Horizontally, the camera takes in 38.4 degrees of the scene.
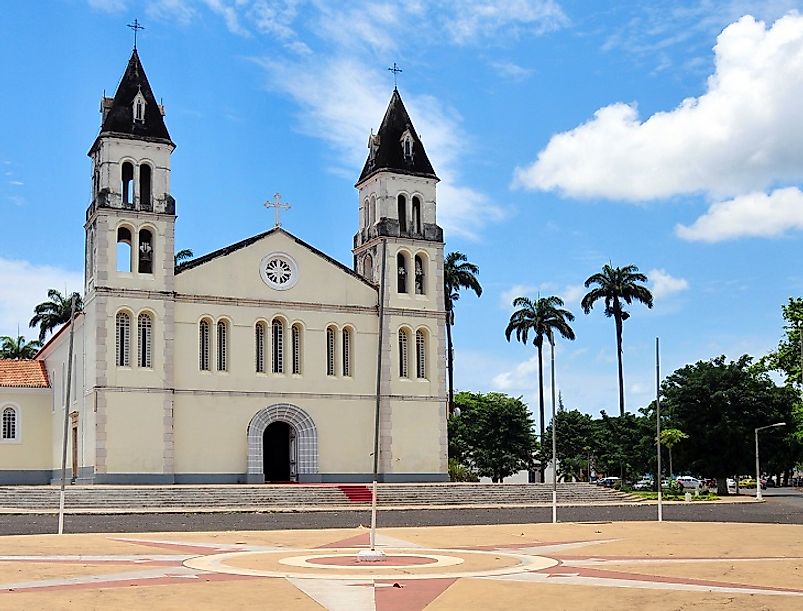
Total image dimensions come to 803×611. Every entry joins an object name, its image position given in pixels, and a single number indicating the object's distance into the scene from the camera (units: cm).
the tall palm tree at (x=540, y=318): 8038
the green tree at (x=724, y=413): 6372
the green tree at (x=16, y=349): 8275
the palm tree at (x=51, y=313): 8238
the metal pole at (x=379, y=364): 1828
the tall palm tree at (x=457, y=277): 7831
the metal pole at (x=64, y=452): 2655
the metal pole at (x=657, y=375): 3591
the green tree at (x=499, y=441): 6756
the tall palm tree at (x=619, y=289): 8312
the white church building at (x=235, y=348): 4741
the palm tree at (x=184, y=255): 8342
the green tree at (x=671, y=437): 6255
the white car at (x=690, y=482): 8268
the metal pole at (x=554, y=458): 3216
